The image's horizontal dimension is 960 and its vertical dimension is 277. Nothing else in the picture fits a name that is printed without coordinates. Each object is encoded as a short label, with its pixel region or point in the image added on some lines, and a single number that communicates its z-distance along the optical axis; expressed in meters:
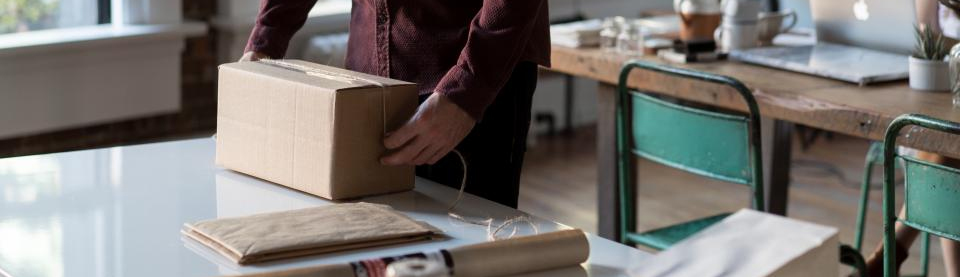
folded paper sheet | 1.38
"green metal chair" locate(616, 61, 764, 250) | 2.38
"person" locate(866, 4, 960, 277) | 2.79
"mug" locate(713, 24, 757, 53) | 3.00
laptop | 2.73
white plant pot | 2.51
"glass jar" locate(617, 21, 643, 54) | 3.06
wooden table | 2.37
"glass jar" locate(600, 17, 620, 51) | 3.11
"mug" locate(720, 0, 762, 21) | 3.02
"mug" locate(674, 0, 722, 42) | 3.14
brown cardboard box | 1.61
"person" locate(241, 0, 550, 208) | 1.70
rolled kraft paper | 1.29
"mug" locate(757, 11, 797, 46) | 3.11
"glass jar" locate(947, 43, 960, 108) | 2.35
